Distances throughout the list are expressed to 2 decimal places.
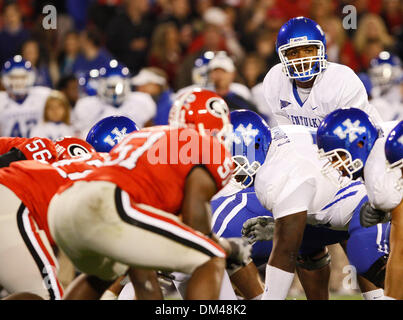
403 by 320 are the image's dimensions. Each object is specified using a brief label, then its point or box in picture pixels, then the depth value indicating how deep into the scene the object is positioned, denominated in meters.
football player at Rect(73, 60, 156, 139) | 16.37
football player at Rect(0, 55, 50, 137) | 16.19
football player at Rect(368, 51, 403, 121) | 17.73
